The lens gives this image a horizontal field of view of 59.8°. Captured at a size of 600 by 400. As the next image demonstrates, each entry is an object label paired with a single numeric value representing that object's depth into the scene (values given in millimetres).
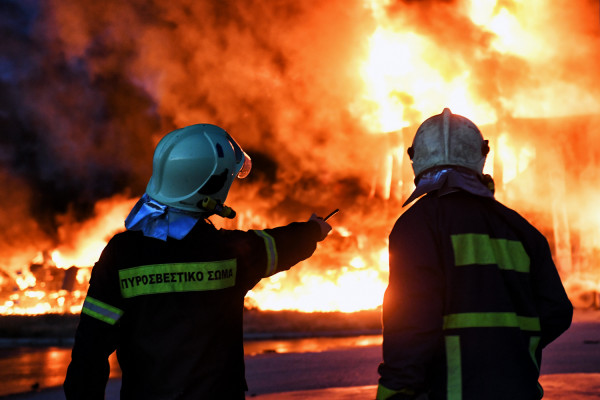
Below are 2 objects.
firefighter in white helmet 1868
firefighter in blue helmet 2135
